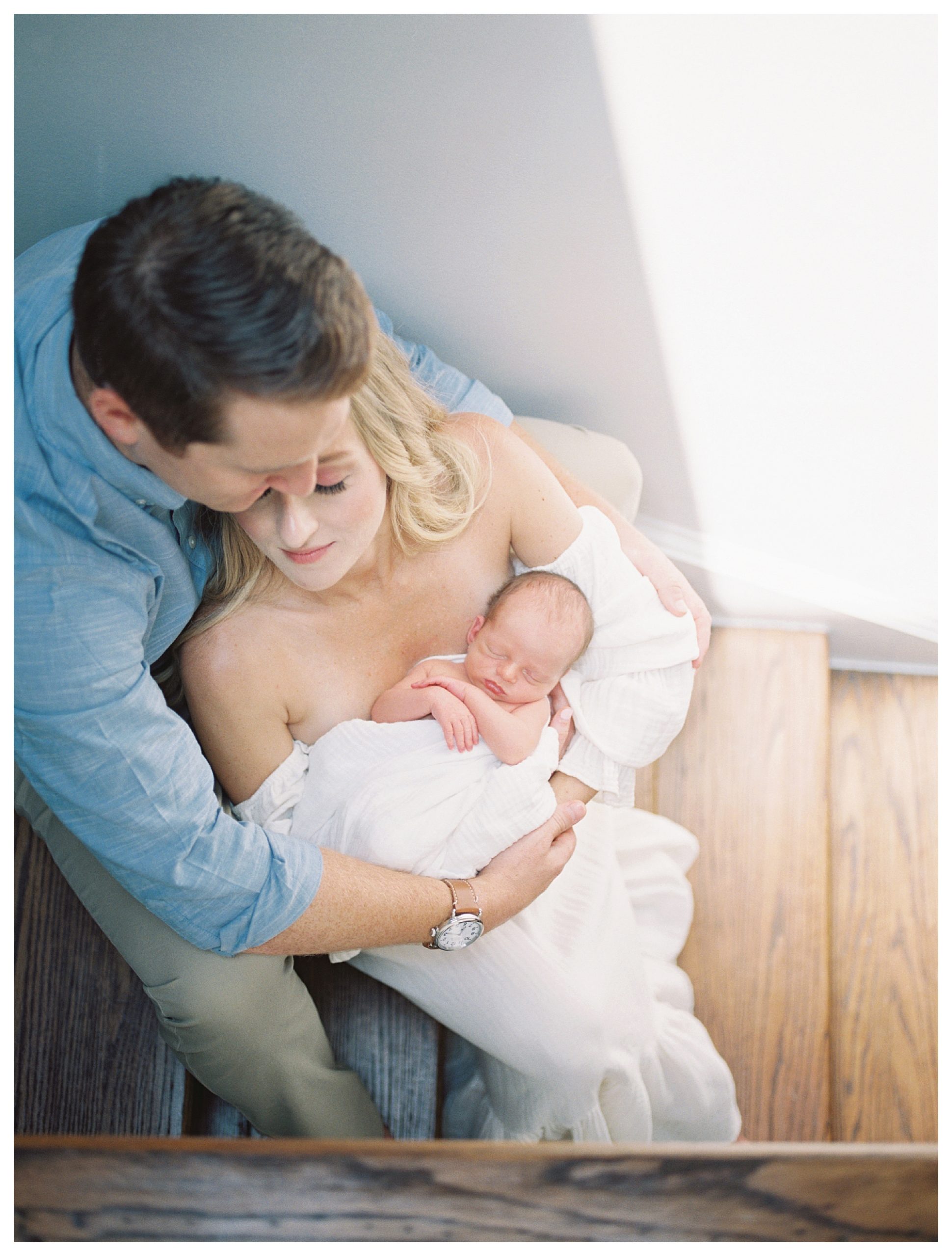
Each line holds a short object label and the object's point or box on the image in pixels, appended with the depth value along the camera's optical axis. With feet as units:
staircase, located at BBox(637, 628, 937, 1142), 5.17
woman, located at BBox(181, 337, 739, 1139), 3.35
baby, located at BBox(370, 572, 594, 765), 3.52
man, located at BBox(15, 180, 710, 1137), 2.19
